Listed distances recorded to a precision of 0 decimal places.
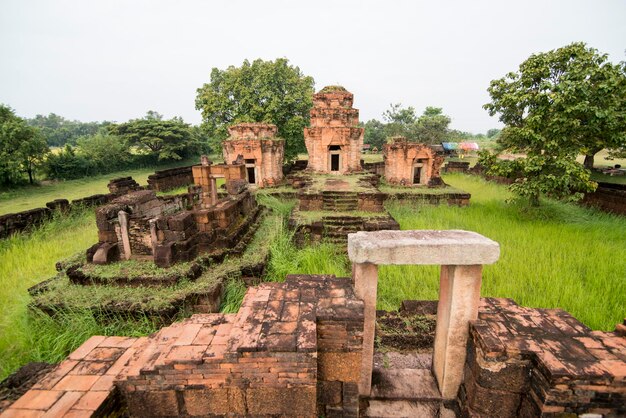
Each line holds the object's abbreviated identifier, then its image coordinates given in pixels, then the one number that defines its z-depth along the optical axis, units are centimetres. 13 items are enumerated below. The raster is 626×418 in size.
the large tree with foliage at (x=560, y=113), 756
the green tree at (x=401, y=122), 3359
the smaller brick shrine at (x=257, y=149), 1398
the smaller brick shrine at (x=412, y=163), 1416
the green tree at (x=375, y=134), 4012
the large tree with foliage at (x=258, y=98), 1576
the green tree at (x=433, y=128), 3089
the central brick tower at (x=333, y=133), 1442
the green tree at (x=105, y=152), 2358
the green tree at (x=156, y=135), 2550
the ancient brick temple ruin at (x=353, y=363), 235
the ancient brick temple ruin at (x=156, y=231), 571
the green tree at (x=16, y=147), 1595
